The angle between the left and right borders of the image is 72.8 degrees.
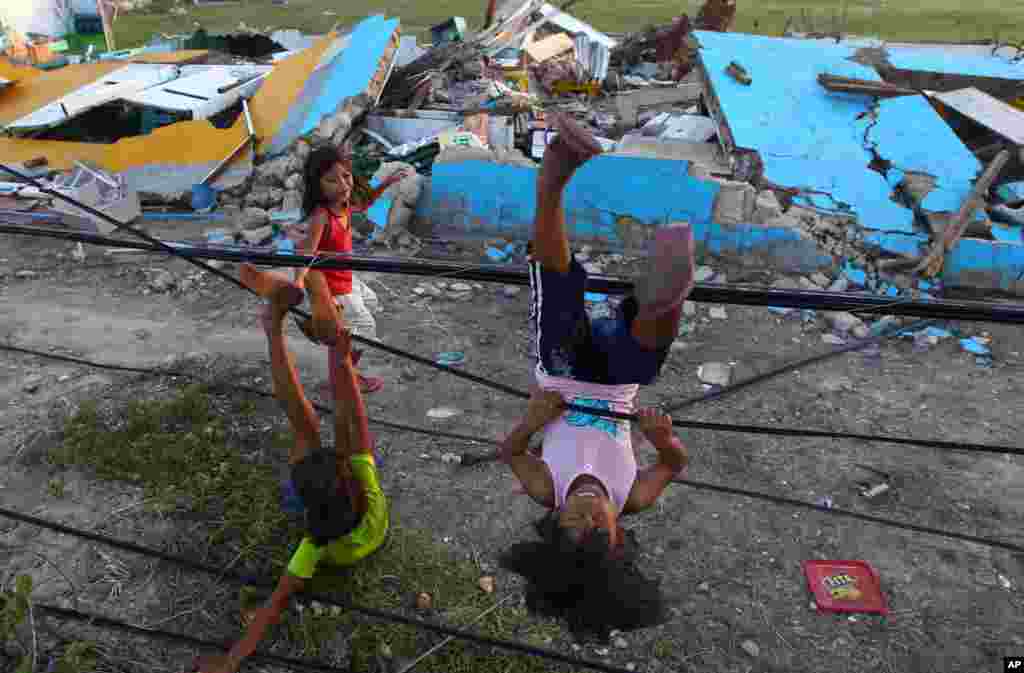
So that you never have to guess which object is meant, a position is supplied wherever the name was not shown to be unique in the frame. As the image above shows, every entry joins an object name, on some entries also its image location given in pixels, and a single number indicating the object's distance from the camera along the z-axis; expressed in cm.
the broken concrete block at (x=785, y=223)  677
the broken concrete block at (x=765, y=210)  680
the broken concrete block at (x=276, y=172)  834
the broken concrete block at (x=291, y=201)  795
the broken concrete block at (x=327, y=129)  860
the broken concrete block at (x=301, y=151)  842
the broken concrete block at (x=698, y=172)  685
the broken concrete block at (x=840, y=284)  661
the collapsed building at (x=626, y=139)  684
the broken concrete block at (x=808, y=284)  663
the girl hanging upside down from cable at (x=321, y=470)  260
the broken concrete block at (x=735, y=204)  679
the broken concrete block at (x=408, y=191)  748
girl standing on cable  412
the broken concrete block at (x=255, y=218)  775
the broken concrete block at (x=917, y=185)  701
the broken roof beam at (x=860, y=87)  831
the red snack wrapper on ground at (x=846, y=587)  360
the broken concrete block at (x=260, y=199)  820
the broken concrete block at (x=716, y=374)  546
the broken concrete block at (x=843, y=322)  606
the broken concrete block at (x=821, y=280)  667
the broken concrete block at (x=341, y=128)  870
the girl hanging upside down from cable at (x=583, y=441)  217
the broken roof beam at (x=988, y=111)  760
